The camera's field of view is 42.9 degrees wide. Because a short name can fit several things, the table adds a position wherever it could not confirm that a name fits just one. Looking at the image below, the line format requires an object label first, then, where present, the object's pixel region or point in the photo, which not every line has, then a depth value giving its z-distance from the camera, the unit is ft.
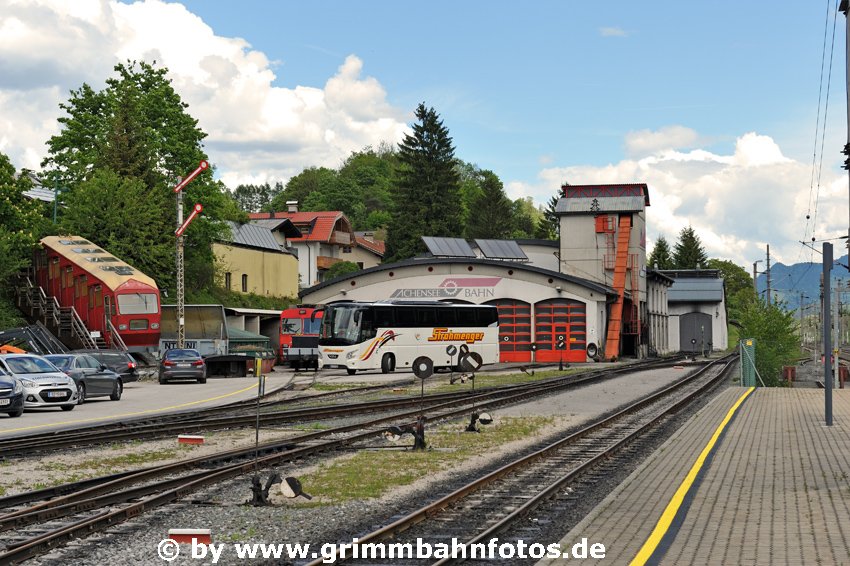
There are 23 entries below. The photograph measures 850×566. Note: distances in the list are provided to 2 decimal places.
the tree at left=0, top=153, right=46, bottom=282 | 184.55
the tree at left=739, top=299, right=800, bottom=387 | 226.38
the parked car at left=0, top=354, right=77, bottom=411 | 98.53
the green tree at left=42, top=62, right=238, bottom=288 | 225.35
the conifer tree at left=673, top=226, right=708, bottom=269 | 539.29
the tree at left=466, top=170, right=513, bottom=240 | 449.06
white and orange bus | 174.09
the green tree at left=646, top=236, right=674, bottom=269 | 548.72
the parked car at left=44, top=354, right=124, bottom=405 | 109.40
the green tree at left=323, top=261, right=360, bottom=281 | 353.51
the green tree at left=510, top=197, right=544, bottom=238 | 551.80
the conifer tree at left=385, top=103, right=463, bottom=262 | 370.73
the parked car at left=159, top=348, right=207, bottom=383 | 150.20
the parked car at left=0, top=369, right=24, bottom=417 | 90.17
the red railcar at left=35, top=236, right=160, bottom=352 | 173.68
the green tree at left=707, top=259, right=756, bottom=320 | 589.12
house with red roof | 363.76
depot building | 232.53
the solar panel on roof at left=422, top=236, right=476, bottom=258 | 289.74
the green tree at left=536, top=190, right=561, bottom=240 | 499.51
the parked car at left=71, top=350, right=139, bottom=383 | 141.38
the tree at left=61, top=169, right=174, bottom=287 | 208.85
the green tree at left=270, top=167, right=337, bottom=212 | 590.96
